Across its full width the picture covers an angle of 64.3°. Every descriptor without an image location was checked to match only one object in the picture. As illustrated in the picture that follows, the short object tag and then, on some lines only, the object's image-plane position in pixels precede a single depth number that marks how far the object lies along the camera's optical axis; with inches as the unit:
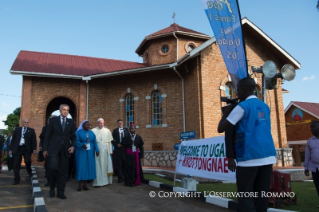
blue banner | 230.5
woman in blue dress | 277.7
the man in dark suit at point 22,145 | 323.3
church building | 562.6
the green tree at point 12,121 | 2097.7
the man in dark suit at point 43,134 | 361.2
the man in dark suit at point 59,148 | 232.1
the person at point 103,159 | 308.0
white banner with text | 229.9
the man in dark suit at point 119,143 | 344.8
